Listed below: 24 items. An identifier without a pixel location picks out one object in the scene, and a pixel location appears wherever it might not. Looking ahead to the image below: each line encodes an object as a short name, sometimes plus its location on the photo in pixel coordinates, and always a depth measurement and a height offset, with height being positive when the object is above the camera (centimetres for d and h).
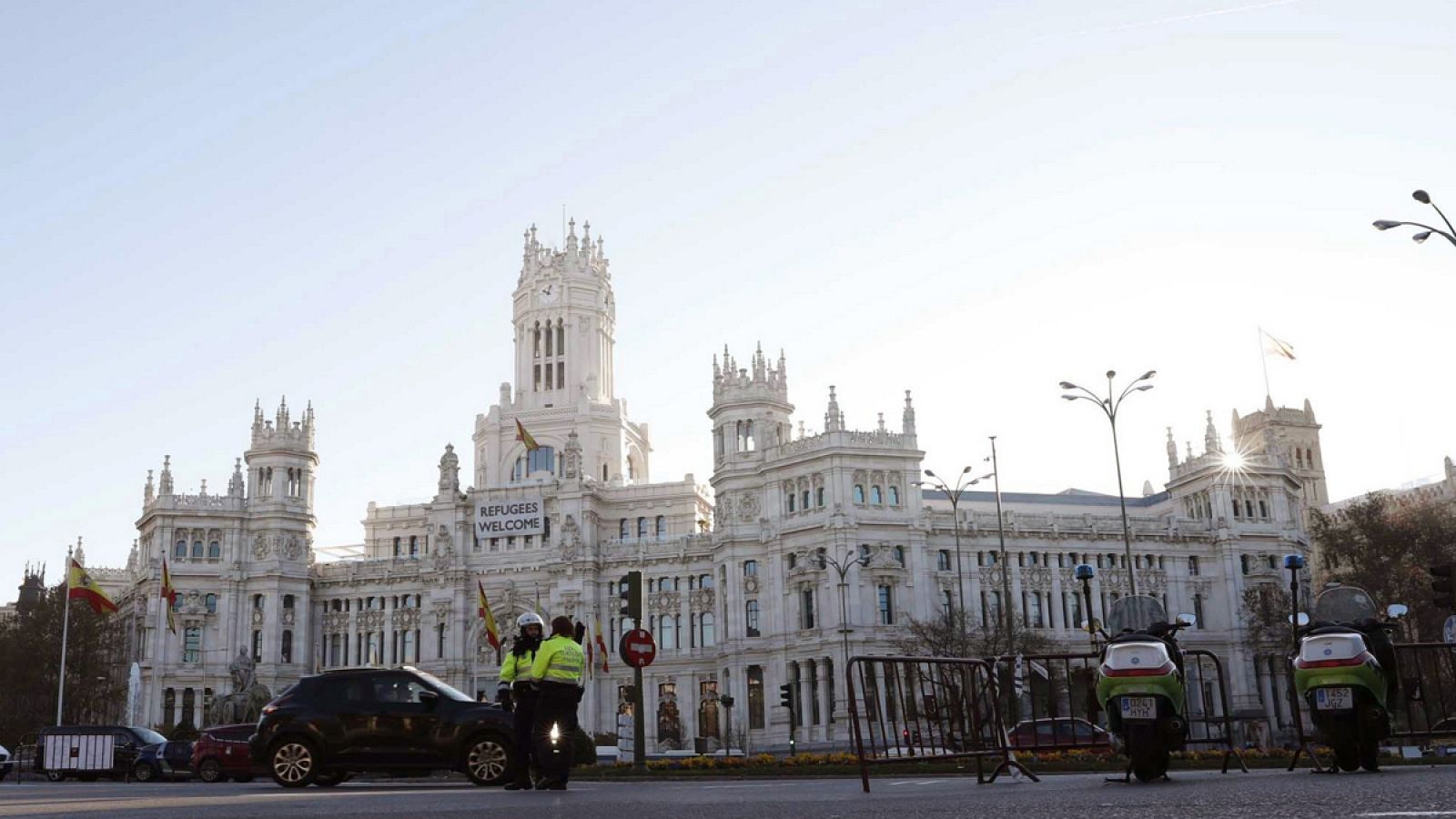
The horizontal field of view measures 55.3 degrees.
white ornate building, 7588 +880
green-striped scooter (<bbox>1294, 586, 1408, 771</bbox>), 1420 -4
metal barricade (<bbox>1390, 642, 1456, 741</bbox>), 1661 -7
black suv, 1891 -22
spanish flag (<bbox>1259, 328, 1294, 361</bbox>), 7831 +1855
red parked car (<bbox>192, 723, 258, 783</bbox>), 3259 -62
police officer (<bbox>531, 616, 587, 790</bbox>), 1641 +20
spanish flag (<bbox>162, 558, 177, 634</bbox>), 7769 +752
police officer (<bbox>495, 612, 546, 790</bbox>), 1686 +35
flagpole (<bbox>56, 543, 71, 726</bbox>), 7081 +272
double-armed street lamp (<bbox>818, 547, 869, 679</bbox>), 6546 +656
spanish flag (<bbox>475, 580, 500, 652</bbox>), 7012 +467
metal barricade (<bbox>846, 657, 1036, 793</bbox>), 1612 -15
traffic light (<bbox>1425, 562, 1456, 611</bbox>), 2442 +160
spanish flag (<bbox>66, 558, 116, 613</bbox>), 6850 +701
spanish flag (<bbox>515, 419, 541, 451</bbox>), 8544 +1671
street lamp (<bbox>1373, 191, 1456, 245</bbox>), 2815 +917
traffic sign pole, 2741 -48
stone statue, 6201 +129
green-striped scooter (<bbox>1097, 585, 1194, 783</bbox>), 1416 -9
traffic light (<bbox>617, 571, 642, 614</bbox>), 2650 +216
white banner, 8569 +1200
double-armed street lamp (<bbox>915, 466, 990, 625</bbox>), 6000 +896
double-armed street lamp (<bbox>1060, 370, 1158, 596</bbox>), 4825 +977
